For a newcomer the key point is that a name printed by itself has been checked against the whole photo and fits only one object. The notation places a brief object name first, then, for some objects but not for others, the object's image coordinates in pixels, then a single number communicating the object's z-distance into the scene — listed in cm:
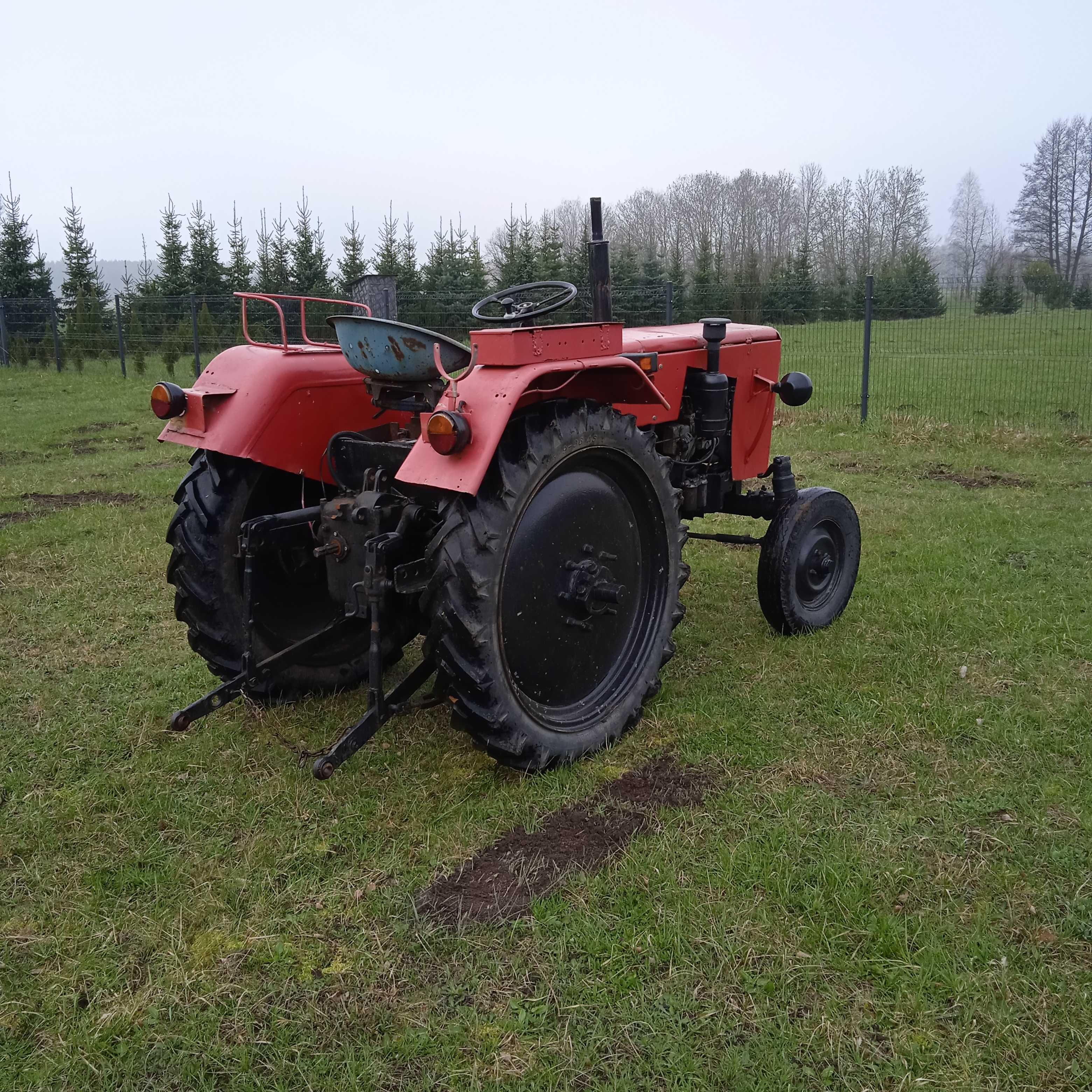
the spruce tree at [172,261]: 2012
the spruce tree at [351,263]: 1922
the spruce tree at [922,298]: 1356
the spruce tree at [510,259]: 1844
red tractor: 285
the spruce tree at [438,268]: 1794
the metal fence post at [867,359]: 1092
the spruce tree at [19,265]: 2017
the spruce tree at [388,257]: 1908
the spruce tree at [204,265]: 2006
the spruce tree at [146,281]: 2042
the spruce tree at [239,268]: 1992
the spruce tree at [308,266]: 1916
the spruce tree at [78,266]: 2034
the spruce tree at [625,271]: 1720
